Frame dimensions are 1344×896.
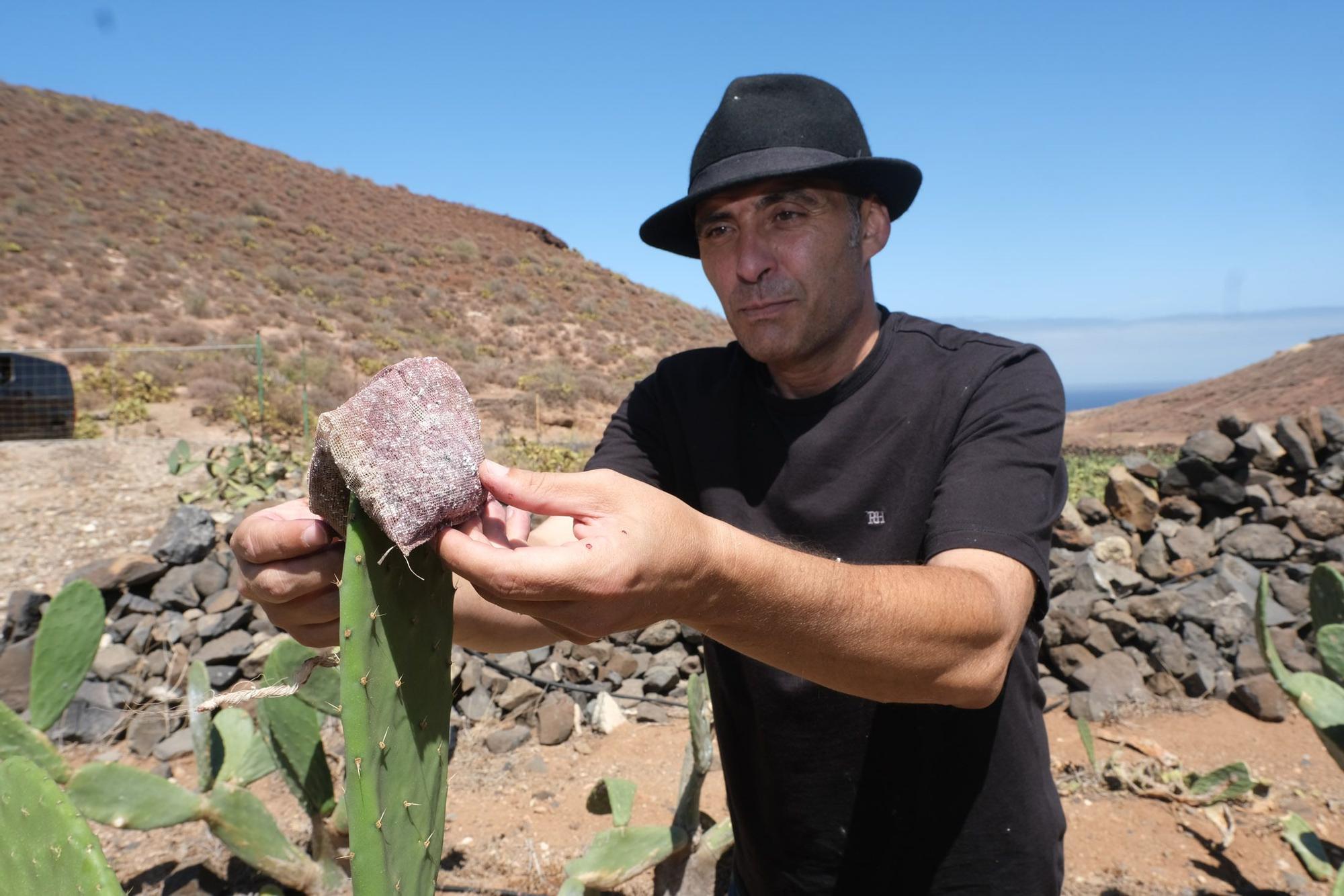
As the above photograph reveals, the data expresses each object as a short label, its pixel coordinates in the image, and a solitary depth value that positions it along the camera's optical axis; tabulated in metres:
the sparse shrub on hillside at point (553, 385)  20.50
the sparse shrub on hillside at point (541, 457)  9.71
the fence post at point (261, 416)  11.77
